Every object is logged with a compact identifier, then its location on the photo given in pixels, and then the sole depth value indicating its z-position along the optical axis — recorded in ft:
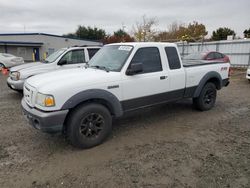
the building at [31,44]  96.80
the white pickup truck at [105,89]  11.09
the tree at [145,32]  121.90
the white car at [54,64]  22.58
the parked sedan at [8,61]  53.88
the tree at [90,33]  148.15
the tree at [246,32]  111.49
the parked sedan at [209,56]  40.53
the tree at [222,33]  122.83
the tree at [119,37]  138.31
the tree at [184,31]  132.78
